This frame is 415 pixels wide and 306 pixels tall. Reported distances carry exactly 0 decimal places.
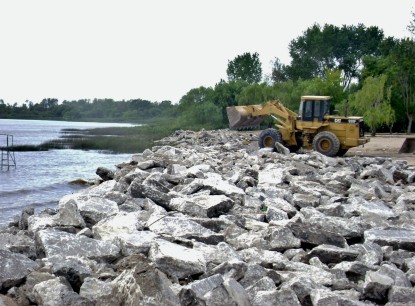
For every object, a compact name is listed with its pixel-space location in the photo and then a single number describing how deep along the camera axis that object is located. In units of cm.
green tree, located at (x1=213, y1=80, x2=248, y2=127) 6395
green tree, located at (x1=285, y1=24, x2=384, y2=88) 6831
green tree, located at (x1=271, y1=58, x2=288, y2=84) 7020
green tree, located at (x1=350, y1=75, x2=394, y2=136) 3641
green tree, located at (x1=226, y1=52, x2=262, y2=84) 8094
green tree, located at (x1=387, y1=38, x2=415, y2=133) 4147
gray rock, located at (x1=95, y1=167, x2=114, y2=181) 1337
